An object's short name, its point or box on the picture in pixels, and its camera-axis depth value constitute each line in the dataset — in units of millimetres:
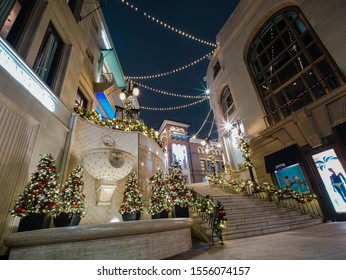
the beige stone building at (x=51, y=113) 4680
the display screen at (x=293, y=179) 10102
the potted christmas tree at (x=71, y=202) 5109
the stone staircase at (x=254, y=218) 6750
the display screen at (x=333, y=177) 8328
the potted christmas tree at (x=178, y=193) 6625
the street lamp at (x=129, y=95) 10172
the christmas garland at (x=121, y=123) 8732
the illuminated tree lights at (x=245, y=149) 12733
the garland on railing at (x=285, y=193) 9161
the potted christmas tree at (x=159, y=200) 6812
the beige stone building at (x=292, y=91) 8883
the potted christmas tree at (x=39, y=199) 4250
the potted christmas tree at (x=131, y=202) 6645
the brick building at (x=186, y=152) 33781
